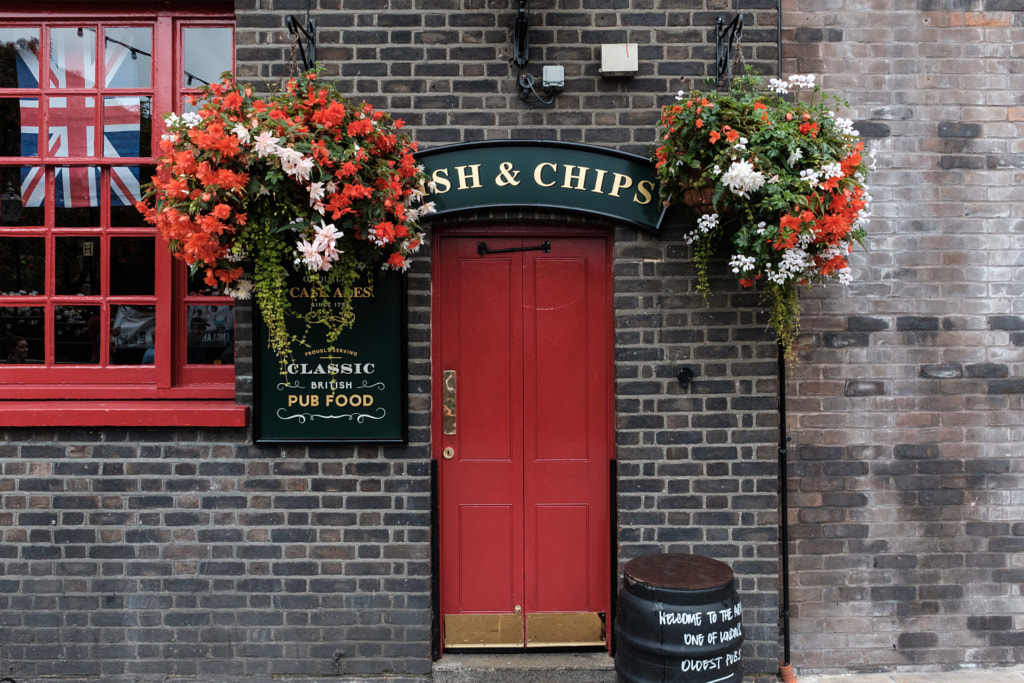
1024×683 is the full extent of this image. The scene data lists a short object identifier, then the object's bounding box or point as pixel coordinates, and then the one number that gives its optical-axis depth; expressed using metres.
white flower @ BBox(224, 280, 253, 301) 3.54
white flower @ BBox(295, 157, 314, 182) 3.07
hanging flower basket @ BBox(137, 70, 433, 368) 3.13
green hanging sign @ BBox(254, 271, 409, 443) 3.91
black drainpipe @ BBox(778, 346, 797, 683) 4.11
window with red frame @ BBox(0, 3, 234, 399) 4.17
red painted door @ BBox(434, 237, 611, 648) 4.10
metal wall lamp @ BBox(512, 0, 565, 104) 3.86
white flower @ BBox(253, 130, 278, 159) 3.04
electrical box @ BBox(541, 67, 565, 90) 3.88
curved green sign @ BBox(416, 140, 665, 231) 3.92
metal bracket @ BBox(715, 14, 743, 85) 3.90
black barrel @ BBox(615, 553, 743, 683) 2.79
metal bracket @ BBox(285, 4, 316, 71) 3.86
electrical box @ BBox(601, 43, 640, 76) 3.90
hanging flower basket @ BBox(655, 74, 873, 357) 3.25
